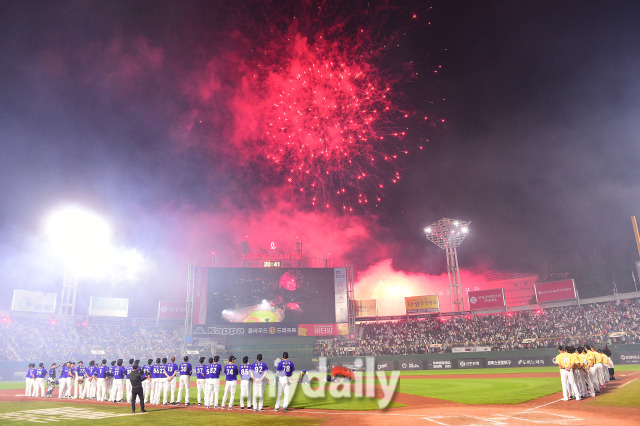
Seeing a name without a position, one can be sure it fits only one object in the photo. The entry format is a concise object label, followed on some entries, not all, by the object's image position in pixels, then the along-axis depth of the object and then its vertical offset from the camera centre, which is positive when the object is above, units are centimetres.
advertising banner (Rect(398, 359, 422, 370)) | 4250 -404
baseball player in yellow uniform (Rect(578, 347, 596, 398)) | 1683 -239
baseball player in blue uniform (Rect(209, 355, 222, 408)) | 1716 -212
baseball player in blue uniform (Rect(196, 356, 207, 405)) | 1785 -191
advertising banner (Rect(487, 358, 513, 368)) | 4094 -401
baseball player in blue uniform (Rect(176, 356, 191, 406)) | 1873 -194
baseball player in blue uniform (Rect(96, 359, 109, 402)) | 2241 -256
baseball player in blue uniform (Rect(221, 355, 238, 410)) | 1675 -190
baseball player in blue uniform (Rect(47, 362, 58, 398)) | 2498 -264
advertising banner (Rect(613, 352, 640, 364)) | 3547 -339
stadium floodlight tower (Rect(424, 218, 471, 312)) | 6091 +1361
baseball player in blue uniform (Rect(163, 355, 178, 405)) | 1894 -195
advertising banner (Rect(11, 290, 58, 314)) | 5916 +531
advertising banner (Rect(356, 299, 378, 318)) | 6356 +294
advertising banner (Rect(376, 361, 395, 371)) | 4209 -407
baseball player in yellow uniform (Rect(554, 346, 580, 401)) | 1617 -207
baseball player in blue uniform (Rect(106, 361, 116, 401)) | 2153 -261
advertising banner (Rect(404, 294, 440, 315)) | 6188 +316
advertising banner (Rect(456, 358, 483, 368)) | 4056 -387
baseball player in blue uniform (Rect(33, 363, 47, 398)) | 2486 -250
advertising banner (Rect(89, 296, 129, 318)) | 6750 +472
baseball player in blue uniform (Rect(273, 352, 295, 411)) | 1612 -183
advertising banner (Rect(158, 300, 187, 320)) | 6712 +380
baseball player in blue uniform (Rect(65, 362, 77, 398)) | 2394 -224
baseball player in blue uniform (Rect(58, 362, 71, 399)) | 2385 -229
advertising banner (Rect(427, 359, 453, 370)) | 4109 -398
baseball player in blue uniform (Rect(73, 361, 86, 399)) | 2346 -242
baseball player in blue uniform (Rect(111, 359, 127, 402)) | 2084 -241
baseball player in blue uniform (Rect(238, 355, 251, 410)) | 1642 -189
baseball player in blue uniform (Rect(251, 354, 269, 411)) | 1627 -192
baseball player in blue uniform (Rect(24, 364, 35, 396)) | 2518 -267
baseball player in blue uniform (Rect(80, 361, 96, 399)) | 2284 -272
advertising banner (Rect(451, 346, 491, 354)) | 4581 -290
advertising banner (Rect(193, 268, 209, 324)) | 5553 +533
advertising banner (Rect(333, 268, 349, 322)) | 5450 +448
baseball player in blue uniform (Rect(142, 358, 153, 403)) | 1934 -225
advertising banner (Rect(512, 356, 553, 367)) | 3934 -385
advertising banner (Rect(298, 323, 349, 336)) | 5328 -19
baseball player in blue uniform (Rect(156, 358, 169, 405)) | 1934 -219
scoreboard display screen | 5309 +443
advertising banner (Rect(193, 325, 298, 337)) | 5231 +5
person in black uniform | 1678 -218
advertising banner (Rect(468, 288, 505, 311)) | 6109 +355
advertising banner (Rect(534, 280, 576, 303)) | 5569 +413
